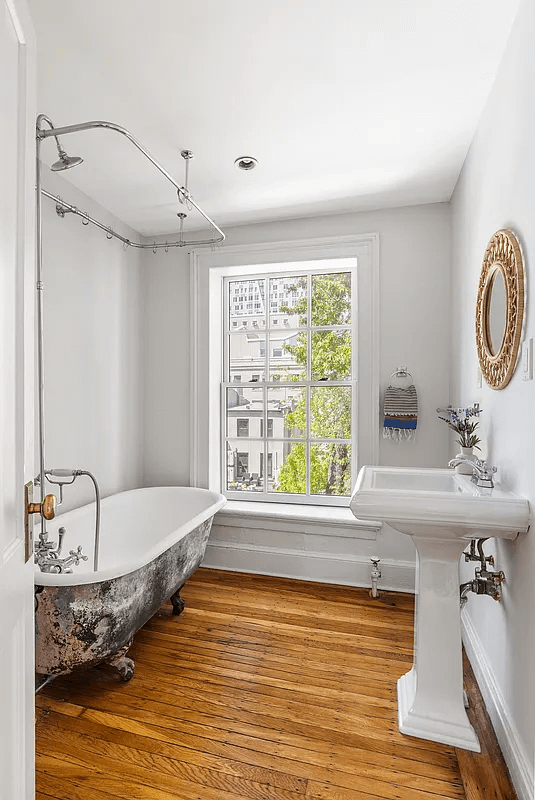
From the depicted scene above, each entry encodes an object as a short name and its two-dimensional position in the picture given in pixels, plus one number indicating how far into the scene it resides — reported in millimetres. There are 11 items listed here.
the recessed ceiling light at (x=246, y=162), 2568
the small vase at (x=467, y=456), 2195
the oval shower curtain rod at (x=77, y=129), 1823
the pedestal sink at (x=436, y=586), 1646
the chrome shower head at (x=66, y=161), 1860
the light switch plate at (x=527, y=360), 1508
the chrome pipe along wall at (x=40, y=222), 1842
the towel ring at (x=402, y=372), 3137
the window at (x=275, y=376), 3428
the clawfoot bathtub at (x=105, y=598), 1823
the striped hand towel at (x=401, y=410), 3059
